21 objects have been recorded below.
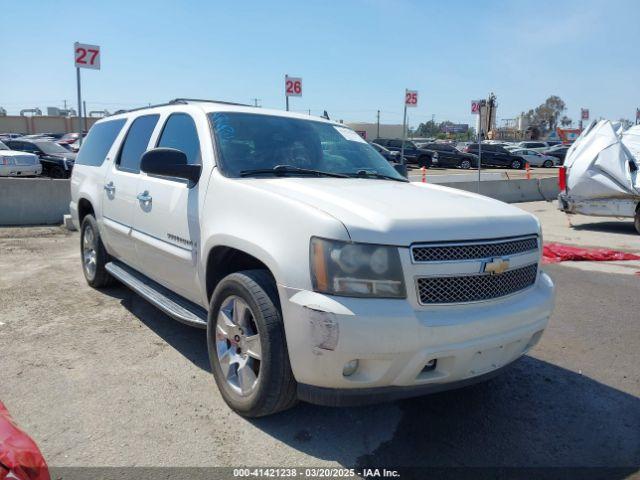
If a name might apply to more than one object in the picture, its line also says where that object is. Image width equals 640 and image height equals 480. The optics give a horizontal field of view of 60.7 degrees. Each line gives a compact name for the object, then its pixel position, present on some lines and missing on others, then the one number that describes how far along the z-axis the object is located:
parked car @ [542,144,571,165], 39.88
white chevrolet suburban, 2.69
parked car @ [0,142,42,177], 16.80
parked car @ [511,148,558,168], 39.19
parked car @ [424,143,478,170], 35.00
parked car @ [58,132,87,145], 35.97
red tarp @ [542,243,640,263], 8.34
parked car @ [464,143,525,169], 36.59
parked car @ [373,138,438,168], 33.94
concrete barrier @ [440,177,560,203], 16.23
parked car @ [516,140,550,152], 46.28
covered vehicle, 10.99
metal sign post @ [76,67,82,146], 10.82
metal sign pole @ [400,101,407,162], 17.61
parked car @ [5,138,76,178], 18.55
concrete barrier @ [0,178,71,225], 9.87
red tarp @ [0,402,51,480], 1.96
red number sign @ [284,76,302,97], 14.83
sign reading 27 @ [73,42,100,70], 10.59
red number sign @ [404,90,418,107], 17.39
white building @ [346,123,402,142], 66.44
